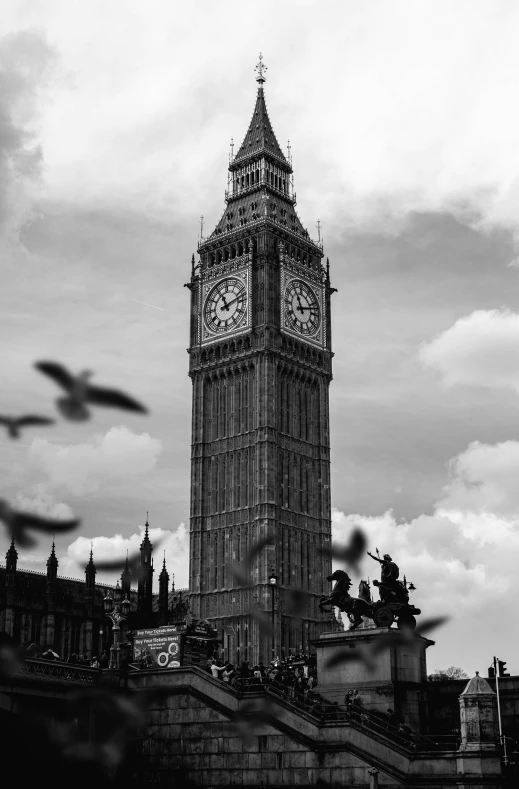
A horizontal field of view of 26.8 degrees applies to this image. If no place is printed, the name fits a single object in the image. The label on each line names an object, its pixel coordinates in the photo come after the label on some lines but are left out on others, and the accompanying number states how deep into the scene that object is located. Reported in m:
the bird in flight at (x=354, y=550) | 13.49
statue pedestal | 38.69
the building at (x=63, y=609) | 99.56
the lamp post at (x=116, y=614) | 43.06
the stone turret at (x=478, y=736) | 33.22
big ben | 91.31
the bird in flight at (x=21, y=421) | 9.90
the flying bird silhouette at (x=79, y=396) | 9.45
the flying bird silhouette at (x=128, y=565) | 12.84
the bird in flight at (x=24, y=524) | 9.66
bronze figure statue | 40.28
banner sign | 43.34
